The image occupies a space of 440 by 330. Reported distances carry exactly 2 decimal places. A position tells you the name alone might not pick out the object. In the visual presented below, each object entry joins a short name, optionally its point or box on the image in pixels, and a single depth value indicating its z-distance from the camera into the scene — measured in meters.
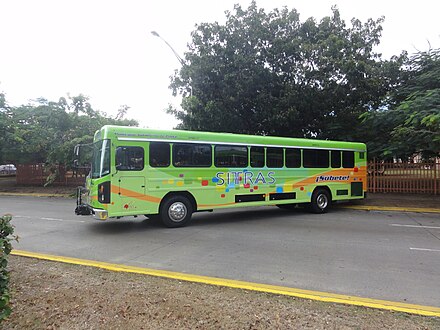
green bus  8.22
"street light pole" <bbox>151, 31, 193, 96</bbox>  14.88
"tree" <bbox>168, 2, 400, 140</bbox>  16.20
